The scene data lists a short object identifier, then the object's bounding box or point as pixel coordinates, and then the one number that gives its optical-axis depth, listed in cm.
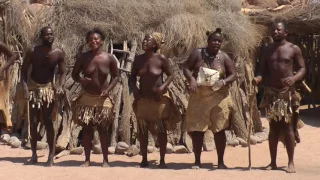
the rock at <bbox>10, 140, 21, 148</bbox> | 1984
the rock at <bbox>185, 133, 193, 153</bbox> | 1926
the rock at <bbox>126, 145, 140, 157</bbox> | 1845
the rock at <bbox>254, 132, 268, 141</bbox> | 2167
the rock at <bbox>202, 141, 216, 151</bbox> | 1950
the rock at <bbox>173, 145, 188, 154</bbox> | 1905
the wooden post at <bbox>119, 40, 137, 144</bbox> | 1925
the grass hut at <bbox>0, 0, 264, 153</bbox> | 1958
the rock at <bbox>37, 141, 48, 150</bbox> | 1916
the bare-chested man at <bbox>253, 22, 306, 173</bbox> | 1466
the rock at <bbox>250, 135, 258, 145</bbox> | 2092
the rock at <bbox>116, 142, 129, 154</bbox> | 1873
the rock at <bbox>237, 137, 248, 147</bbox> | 2027
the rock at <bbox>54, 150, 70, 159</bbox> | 1807
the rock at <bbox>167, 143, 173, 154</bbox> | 1903
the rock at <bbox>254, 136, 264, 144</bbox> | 2125
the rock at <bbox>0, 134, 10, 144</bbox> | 2044
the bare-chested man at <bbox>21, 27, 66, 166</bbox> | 1580
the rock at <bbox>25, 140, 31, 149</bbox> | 1956
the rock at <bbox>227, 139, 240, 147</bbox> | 2022
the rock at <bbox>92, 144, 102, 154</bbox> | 1856
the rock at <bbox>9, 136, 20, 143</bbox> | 2008
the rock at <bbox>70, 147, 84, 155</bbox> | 1853
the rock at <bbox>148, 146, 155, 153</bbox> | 1895
